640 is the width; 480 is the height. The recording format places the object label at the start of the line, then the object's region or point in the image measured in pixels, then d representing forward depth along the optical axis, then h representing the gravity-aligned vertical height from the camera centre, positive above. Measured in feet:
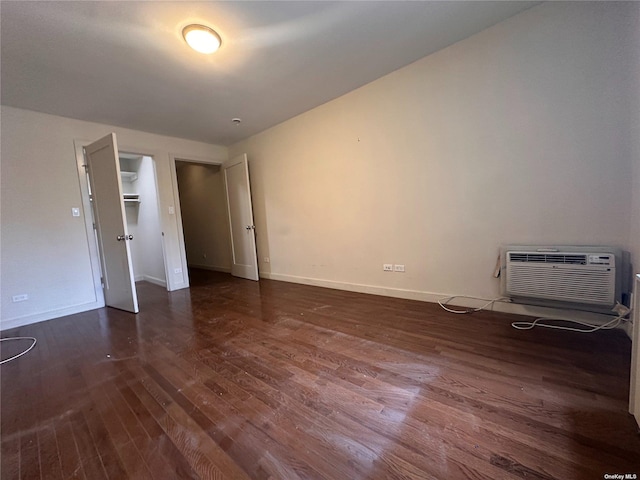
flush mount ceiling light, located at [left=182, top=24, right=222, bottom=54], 6.25 +5.10
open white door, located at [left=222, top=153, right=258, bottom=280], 14.28 +0.55
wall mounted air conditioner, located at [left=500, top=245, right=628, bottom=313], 5.97 -1.92
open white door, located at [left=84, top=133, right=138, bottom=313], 9.77 +0.54
